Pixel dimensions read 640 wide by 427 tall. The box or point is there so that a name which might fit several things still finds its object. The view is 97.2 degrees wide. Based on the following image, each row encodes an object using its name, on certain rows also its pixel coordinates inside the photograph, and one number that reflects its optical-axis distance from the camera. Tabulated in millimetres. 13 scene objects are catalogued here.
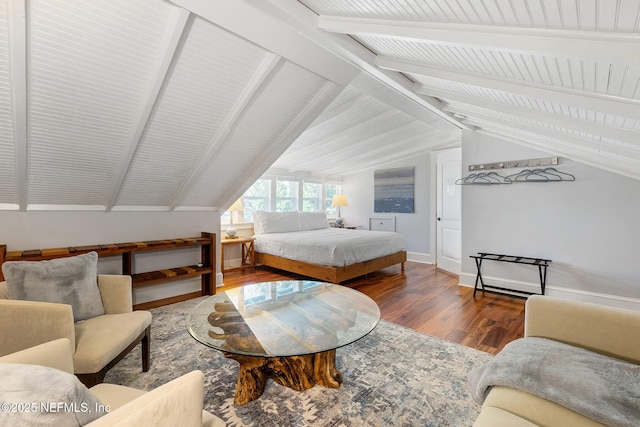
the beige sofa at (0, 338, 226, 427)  688
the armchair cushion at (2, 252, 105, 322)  1738
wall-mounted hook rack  3428
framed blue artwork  6094
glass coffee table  1592
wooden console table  2513
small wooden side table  4793
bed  3984
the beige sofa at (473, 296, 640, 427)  1014
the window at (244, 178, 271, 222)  5713
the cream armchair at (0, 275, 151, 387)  1428
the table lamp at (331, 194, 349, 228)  6762
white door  4797
